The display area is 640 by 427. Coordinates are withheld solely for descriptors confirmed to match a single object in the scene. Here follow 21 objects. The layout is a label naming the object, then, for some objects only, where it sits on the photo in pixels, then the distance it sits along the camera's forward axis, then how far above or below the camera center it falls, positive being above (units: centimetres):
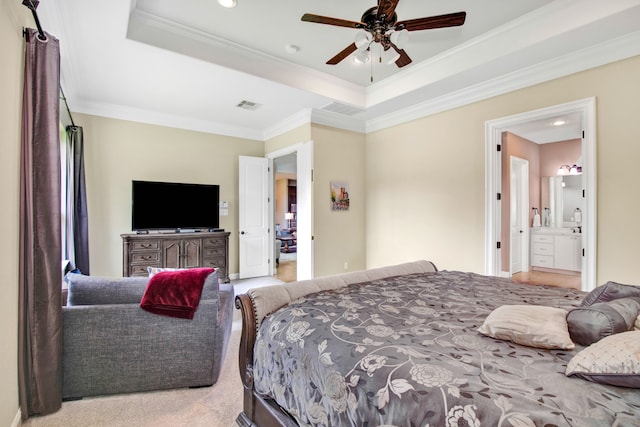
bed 79 -50
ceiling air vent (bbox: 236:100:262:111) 440 +155
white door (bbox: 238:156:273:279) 551 -10
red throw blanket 205 -57
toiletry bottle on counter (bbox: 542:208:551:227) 659 -17
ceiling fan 216 +138
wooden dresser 426 -60
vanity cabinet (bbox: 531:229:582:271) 579 -80
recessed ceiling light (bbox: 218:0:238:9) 258 +177
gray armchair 198 -87
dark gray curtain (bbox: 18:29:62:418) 177 -19
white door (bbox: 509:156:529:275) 579 -9
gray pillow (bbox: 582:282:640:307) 138 -38
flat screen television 452 +8
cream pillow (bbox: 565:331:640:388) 81 -43
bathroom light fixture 614 +81
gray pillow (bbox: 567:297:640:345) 108 -41
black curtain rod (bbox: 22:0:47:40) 168 +114
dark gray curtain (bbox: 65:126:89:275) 376 +8
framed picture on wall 491 +23
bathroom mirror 635 +24
